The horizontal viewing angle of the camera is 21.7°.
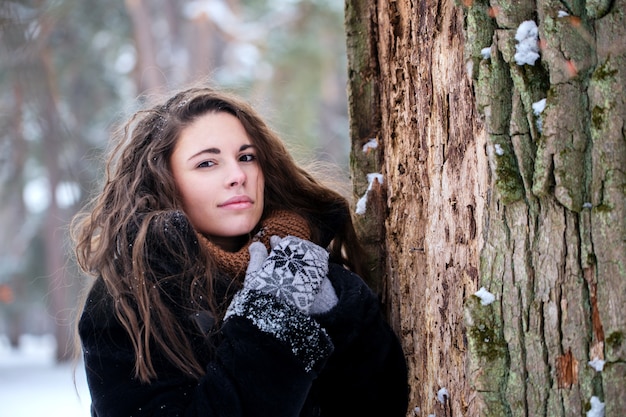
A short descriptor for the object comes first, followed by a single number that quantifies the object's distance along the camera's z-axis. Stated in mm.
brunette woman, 2016
